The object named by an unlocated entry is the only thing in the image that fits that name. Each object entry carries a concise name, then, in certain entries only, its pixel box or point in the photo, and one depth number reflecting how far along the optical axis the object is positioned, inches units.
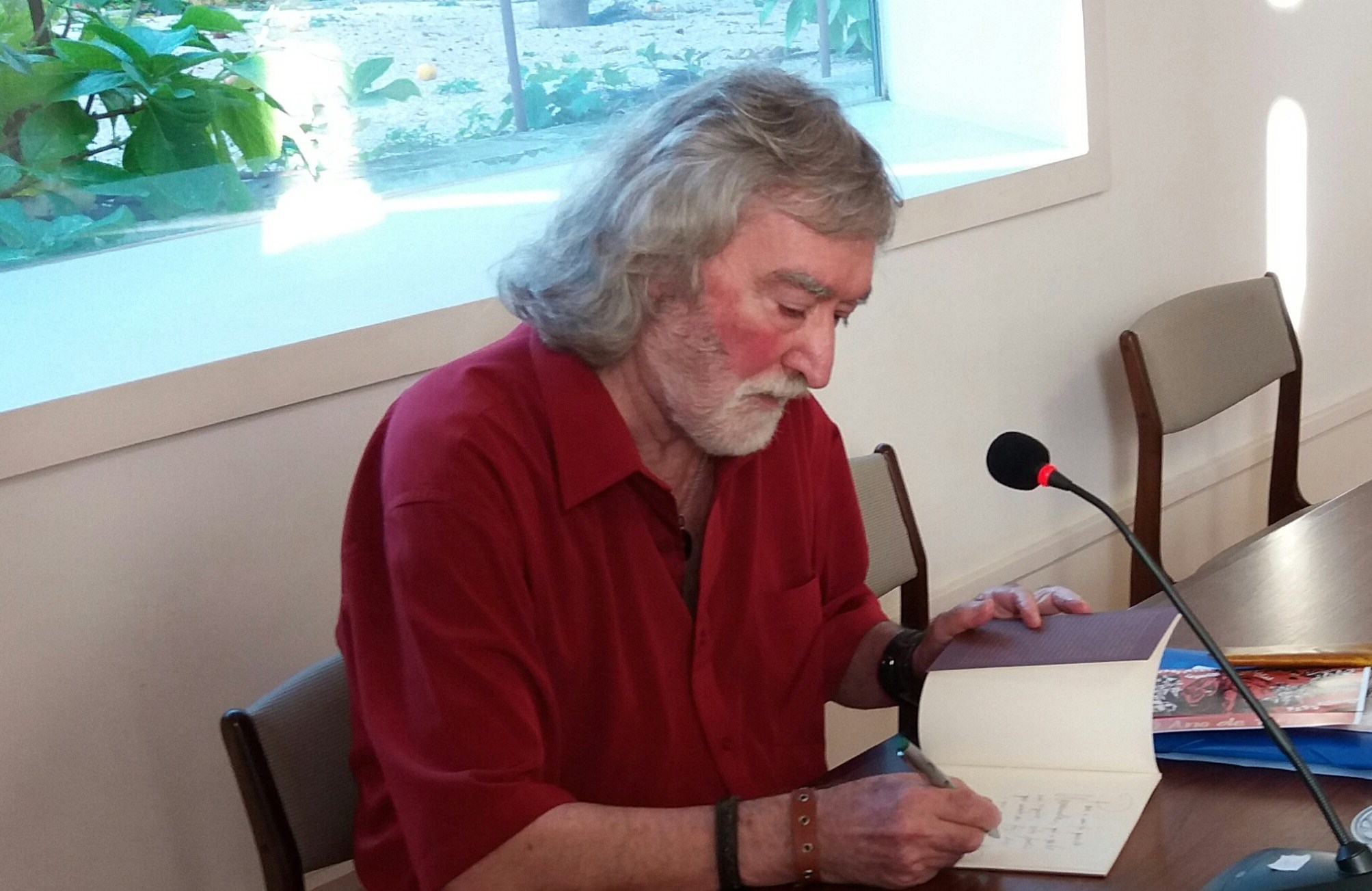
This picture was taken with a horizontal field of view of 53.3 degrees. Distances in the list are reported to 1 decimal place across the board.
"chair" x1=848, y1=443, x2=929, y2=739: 76.5
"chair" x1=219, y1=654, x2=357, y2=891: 49.9
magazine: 47.4
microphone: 36.4
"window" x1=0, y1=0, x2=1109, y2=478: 64.9
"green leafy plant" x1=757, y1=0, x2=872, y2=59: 100.4
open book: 45.6
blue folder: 45.7
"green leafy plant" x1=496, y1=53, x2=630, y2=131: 87.0
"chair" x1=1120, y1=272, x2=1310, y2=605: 97.4
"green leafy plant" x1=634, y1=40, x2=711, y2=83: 92.2
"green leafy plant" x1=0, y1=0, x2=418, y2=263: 67.2
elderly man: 44.6
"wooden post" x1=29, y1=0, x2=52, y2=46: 66.8
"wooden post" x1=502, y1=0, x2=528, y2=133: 84.5
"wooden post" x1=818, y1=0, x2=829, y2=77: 101.6
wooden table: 42.3
